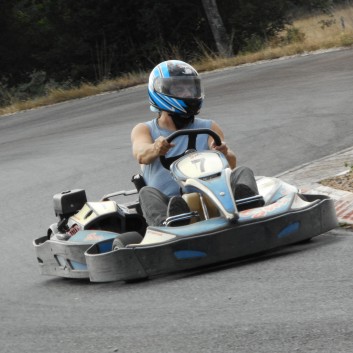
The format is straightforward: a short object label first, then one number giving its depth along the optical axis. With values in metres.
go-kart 15.09
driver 16.44
